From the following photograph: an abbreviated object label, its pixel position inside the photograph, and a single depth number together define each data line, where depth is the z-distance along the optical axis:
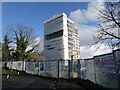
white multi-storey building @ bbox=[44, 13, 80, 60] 41.01
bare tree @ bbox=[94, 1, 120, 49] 6.55
